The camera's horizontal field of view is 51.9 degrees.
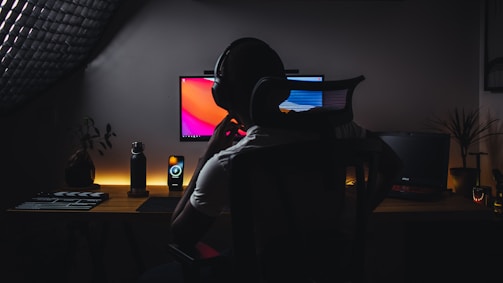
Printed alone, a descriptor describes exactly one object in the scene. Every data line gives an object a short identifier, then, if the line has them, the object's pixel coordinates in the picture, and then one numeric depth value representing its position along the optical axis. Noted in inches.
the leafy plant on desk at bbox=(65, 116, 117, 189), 121.1
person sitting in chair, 55.3
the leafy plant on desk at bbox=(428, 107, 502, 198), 117.9
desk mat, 98.9
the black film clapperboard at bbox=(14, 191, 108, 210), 100.5
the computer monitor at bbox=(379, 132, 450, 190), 110.0
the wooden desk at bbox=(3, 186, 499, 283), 97.7
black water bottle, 114.2
